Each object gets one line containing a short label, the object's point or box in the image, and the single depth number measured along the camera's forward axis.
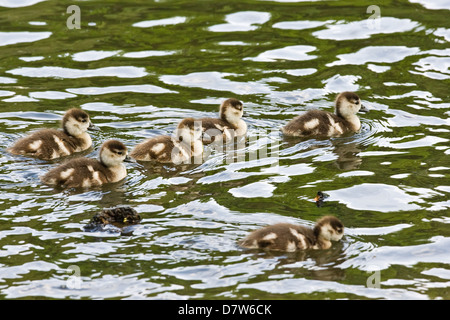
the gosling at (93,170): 15.10
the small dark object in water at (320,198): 14.56
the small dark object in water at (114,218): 13.09
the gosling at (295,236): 12.49
